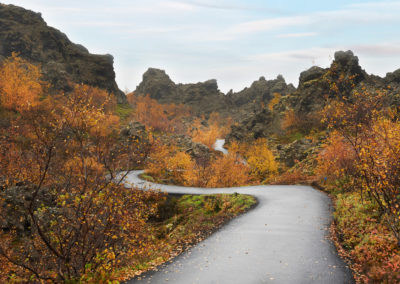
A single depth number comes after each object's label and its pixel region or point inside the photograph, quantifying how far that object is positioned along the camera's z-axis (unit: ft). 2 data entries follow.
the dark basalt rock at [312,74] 221.87
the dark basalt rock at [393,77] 178.21
